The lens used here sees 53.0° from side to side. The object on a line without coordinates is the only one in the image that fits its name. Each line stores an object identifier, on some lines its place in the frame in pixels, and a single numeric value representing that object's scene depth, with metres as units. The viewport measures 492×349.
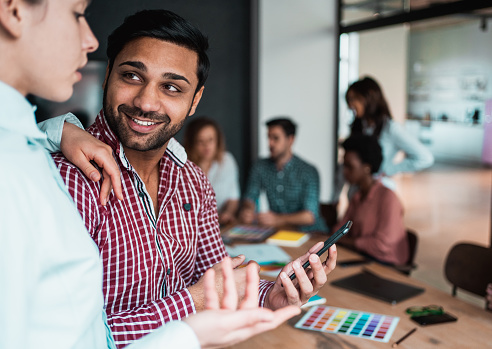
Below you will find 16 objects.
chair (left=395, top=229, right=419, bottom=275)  2.86
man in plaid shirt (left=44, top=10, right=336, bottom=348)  1.11
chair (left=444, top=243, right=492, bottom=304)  2.43
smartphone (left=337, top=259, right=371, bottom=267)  2.48
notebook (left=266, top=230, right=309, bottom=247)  2.86
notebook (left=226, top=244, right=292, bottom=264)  2.49
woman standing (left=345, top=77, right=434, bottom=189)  3.77
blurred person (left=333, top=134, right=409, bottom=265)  2.83
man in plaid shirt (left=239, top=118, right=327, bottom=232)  3.58
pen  1.61
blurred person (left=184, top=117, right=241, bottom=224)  3.56
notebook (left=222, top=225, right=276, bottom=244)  2.98
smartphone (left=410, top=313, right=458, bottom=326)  1.78
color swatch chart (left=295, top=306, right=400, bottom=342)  1.70
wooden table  1.64
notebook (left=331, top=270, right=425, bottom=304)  2.05
